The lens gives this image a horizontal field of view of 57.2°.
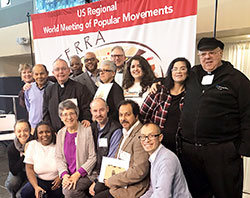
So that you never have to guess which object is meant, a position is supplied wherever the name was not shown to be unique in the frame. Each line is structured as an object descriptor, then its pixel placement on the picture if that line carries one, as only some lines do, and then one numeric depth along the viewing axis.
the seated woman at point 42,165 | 2.42
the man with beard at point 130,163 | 1.91
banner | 2.31
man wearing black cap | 1.70
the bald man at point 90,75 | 2.91
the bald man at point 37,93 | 2.85
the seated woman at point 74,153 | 2.23
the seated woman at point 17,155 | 2.67
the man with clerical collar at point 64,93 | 2.64
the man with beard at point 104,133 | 2.18
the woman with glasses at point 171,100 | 1.99
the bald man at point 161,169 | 1.65
